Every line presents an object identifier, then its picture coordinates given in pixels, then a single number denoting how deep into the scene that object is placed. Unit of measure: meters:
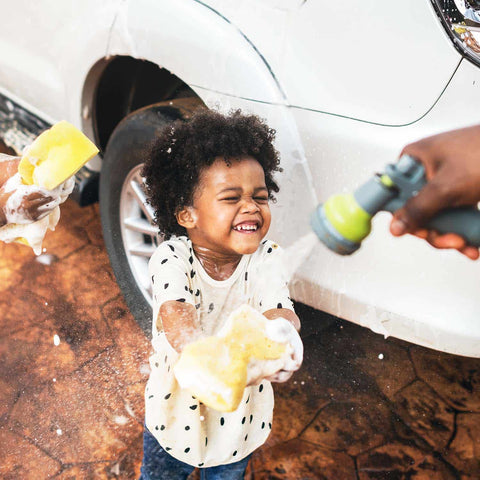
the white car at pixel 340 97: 1.38
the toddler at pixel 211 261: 1.36
